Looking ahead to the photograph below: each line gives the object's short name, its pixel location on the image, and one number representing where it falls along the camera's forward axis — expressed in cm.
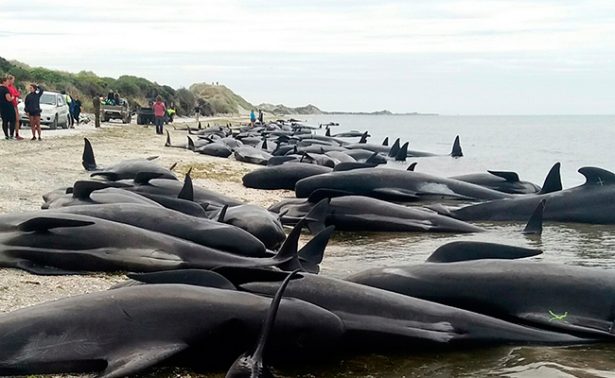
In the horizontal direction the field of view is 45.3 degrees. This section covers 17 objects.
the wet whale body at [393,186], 1198
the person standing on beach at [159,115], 3762
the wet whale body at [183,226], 718
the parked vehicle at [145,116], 4712
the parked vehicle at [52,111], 3150
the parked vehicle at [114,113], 4700
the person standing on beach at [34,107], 2300
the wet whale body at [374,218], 1002
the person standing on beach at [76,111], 3970
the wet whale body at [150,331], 416
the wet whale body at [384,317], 492
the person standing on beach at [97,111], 3731
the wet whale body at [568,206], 1059
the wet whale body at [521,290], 541
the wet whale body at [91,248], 630
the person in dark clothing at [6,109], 2183
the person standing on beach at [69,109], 3458
